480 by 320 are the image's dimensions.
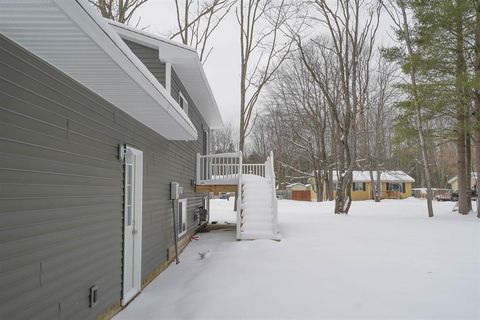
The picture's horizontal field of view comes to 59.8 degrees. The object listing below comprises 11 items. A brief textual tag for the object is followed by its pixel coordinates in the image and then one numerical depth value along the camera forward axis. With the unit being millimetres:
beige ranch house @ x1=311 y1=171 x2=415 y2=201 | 35406
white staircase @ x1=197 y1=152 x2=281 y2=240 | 9922
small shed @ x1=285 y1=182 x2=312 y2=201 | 34812
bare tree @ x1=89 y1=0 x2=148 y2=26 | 15047
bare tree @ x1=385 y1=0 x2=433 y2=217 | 13914
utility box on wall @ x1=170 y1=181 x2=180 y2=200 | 8497
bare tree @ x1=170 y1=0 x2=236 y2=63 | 18453
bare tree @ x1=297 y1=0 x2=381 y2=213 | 15172
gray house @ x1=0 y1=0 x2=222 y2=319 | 2695
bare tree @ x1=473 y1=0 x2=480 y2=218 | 12633
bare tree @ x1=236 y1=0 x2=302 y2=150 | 20656
